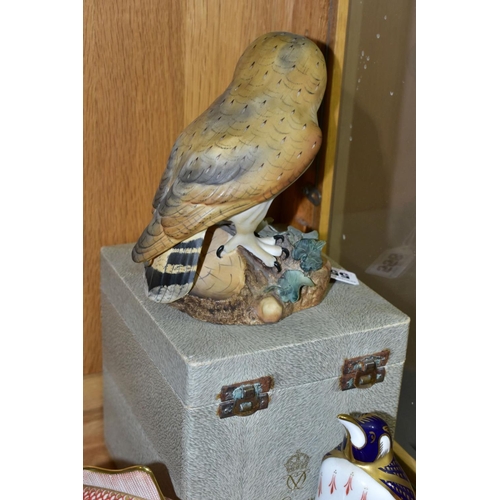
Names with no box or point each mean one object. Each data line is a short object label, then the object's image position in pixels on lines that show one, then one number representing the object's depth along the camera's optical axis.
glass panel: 0.94
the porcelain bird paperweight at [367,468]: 0.80
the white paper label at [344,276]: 0.96
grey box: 0.79
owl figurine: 0.76
